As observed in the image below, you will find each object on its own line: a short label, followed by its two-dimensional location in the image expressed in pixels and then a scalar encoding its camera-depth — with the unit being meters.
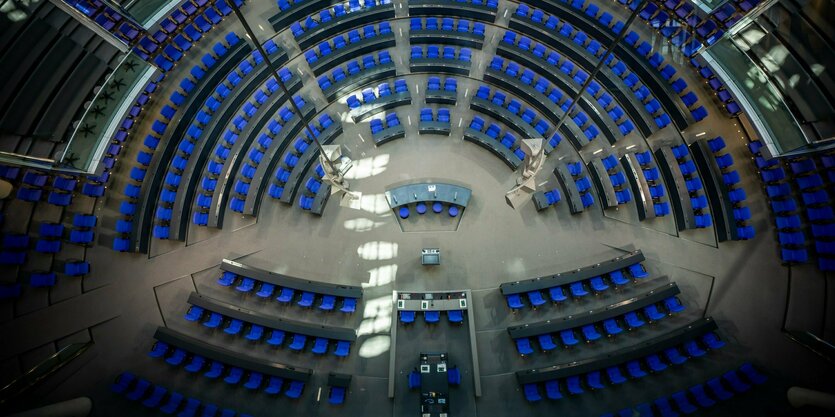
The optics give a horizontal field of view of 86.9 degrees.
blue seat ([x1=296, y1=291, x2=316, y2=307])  18.23
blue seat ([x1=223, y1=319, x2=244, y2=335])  18.14
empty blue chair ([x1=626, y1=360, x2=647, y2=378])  17.36
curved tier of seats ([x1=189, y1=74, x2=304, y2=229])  19.48
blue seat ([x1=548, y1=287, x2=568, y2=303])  18.20
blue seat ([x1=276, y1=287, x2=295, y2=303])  18.36
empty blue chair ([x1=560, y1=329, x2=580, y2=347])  17.70
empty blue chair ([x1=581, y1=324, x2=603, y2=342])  17.70
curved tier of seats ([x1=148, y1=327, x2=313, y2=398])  17.67
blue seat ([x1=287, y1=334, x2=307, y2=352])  17.94
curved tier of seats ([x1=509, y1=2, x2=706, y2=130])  19.27
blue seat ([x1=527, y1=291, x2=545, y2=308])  18.16
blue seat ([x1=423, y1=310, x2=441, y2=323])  18.27
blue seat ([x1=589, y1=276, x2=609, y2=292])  18.33
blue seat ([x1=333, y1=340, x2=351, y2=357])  17.78
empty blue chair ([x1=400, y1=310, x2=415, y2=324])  18.17
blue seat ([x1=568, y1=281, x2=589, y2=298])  18.23
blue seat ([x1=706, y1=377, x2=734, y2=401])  17.03
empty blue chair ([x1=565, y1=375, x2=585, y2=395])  17.27
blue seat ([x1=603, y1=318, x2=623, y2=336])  17.84
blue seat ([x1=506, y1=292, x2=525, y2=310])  18.17
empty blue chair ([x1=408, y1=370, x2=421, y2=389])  17.27
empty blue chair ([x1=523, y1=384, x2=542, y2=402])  17.16
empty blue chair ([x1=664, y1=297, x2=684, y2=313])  18.05
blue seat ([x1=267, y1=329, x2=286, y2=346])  17.95
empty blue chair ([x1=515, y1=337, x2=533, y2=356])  17.70
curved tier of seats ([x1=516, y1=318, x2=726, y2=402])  17.38
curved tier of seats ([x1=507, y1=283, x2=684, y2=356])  17.86
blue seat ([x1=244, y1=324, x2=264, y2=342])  18.02
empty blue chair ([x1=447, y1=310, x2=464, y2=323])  18.11
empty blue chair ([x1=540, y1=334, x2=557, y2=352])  17.67
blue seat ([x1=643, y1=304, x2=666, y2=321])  17.88
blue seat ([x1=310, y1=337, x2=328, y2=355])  17.78
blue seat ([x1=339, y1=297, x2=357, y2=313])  18.19
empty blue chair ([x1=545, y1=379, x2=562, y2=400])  17.20
